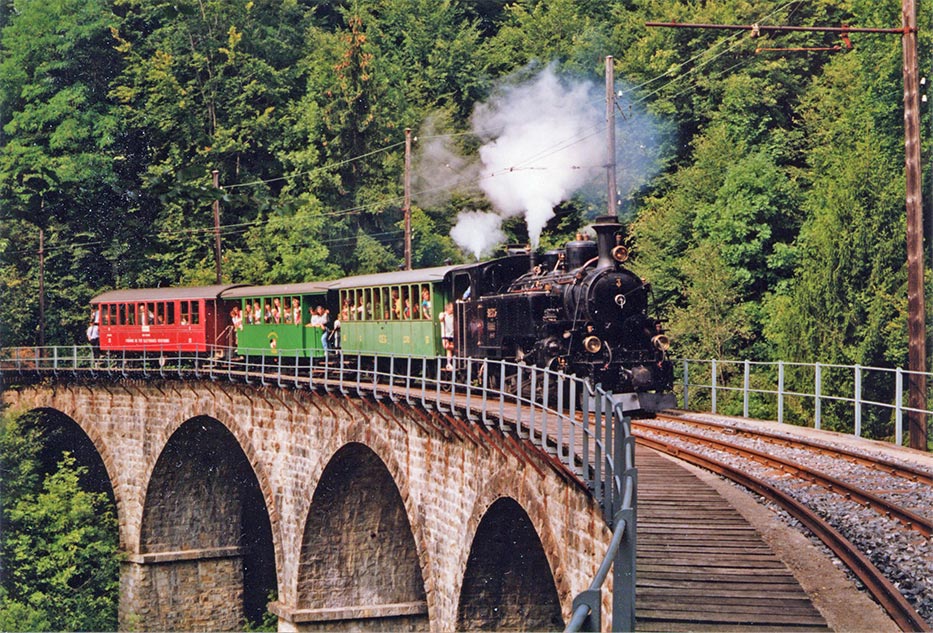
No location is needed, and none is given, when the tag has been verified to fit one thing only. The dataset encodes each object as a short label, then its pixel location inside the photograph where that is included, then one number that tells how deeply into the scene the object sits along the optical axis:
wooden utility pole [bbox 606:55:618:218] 23.12
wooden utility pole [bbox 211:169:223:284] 41.88
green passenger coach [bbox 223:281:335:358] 29.80
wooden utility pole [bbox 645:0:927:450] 17.34
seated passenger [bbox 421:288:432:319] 23.56
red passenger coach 35.03
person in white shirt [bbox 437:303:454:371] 23.08
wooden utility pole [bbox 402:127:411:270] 33.47
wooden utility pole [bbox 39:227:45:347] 45.97
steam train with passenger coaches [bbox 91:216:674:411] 19.41
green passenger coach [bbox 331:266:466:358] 23.47
